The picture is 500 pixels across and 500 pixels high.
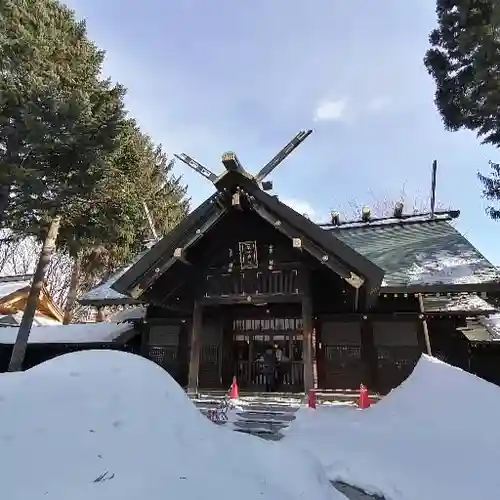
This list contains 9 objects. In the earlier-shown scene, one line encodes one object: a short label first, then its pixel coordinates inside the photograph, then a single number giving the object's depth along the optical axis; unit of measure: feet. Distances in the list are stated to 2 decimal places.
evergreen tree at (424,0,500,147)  35.14
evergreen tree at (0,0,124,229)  41.04
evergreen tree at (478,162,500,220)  42.70
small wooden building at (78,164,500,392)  33.37
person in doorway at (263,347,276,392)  37.76
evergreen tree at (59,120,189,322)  48.96
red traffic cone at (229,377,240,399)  32.09
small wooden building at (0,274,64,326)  79.97
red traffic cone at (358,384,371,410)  29.22
